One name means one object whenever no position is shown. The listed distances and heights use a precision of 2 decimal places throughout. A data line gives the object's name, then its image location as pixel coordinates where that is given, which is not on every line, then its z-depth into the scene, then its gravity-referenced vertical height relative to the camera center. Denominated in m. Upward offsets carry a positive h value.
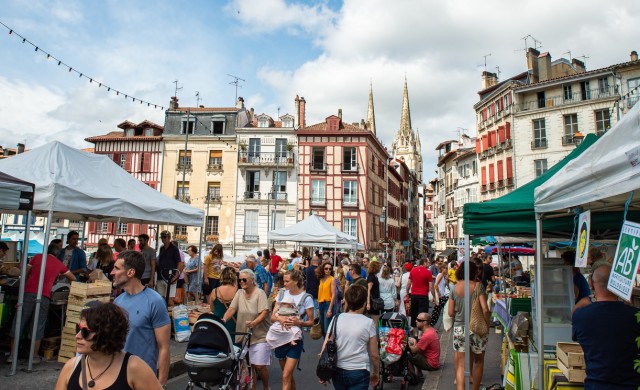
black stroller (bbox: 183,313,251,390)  4.41 -0.98
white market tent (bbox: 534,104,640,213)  2.71 +0.57
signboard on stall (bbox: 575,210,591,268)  3.51 +0.13
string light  9.66 +4.45
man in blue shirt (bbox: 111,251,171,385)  3.53 -0.50
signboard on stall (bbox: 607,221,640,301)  2.65 -0.03
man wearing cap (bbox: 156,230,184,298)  9.73 -0.27
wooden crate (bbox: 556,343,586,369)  3.61 -0.79
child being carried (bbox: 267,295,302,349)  5.30 -0.92
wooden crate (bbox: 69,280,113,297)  6.65 -0.56
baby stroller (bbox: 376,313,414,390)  6.59 -1.44
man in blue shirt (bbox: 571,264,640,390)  2.97 -0.54
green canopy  5.20 +0.45
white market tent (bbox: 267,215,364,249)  16.06 +0.65
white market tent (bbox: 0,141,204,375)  6.63 +0.99
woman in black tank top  2.33 -0.56
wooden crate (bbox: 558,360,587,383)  3.60 -0.92
